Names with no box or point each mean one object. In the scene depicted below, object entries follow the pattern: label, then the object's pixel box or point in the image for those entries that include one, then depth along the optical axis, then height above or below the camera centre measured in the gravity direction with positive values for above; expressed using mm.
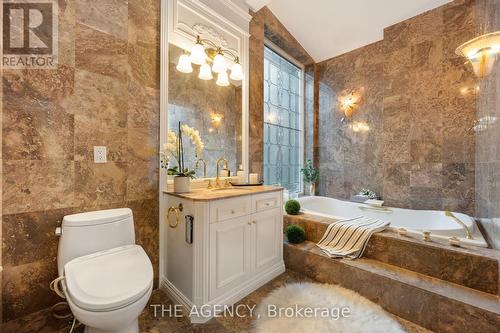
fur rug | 1396 -1069
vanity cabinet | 1460 -646
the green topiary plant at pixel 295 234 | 2207 -718
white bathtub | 1863 -604
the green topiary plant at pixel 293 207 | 2523 -506
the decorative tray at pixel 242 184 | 2197 -195
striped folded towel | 1916 -678
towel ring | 1619 -366
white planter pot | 1675 -151
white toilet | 959 -576
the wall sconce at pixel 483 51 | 1551 +910
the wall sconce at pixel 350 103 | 3426 +1038
